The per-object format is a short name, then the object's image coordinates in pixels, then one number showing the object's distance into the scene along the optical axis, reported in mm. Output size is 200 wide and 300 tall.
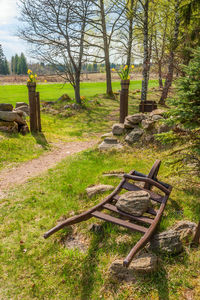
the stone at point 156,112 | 7477
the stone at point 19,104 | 13310
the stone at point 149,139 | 6859
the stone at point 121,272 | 2752
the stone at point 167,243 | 2886
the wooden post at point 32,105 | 8875
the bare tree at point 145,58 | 11422
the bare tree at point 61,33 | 12654
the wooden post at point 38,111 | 9359
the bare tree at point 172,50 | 10883
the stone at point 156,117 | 7177
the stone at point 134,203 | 3326
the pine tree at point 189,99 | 3410
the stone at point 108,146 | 6926
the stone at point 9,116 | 8453
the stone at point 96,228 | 3549
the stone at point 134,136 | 7129
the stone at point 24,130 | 8742
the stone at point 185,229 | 3042
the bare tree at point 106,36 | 15873
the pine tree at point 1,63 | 74719
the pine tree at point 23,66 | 84062
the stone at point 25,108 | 12688
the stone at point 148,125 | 7039
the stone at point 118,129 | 7828
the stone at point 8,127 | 8398
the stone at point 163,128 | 6657
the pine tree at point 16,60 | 95225
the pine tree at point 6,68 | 78062
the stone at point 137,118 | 7582
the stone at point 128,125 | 7708
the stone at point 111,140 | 7266
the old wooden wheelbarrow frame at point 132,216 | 2879
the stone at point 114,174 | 5079
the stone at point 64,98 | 17341
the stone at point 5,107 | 8717
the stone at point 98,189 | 4473
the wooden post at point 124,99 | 8836
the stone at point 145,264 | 2693
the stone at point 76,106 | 15037
